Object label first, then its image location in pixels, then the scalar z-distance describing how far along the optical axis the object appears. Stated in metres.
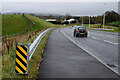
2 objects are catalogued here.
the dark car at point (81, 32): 26.03
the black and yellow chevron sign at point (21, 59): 5.92
